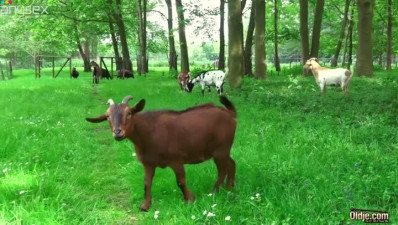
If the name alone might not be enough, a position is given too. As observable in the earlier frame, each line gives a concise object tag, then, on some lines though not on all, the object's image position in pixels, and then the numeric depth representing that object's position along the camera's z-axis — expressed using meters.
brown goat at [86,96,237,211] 4.58
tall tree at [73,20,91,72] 37.91
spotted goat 14.54
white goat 12.63
